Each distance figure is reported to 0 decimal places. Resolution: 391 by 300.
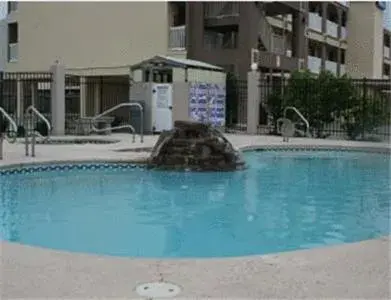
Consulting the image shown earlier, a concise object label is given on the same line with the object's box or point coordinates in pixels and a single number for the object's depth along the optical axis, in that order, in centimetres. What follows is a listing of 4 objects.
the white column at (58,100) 1767
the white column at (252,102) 1975
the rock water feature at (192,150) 1134
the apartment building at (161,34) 2494
